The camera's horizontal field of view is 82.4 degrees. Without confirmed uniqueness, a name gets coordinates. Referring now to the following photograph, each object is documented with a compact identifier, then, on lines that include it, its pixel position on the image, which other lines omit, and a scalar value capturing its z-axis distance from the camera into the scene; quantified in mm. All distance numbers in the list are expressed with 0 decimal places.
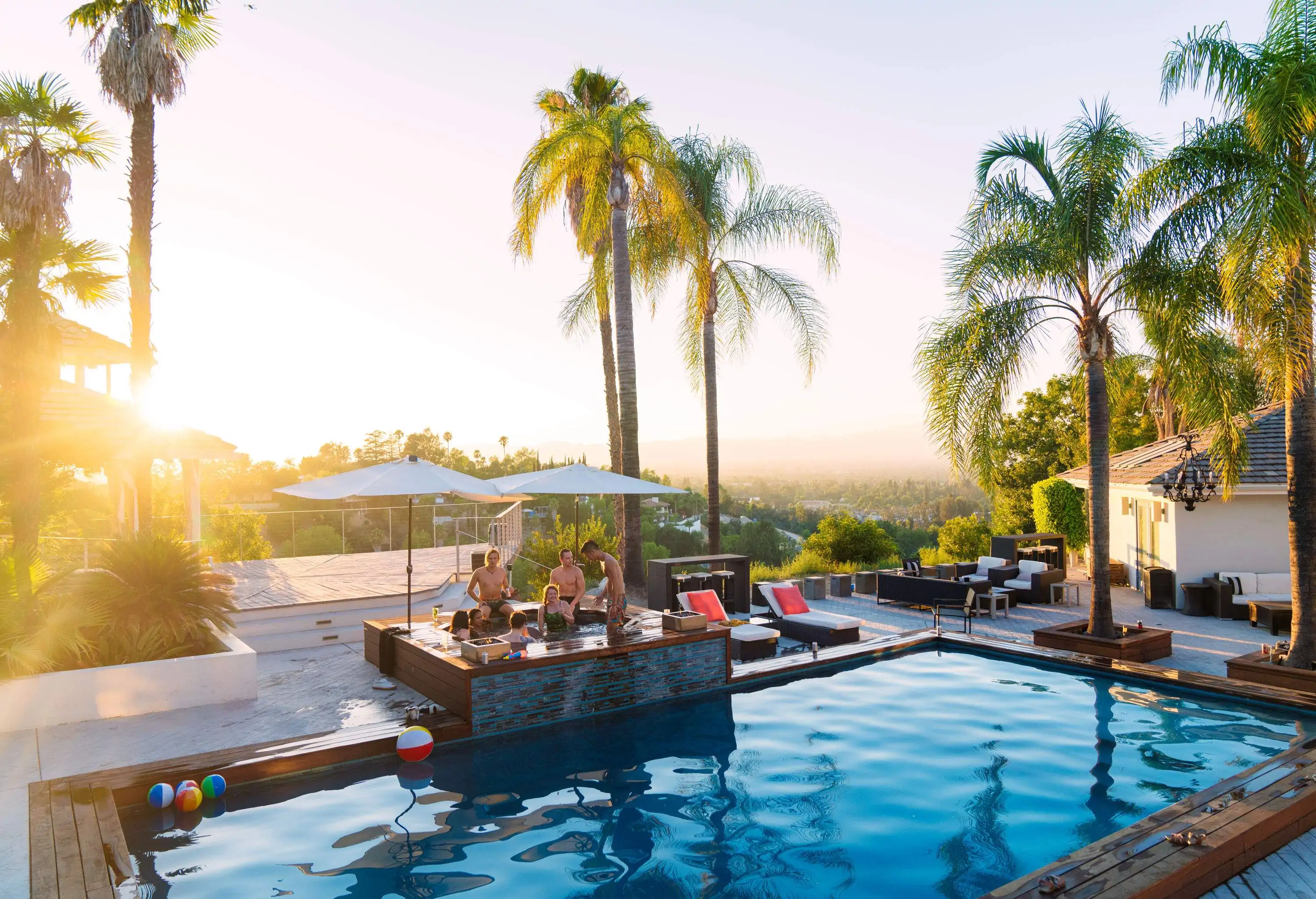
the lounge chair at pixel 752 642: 9859
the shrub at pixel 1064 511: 20719
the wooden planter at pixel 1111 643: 9539
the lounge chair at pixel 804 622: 10516
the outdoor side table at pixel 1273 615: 11273
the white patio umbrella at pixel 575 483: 9570
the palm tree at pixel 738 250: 16047
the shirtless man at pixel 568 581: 9531
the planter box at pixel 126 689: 7129
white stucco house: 13555
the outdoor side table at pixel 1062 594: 14703
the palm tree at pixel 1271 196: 7426
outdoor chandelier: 13016
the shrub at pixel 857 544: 18578
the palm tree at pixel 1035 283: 9797
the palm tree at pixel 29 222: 9727
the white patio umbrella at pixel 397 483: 8445
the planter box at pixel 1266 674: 8039
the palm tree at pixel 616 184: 14516
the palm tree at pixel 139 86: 11688
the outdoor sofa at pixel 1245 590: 12703
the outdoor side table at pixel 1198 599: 13078
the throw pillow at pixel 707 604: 10734
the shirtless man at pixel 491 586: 9352
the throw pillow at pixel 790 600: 11570
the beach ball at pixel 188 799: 5609
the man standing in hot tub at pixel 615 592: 8844
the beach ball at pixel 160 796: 5590
